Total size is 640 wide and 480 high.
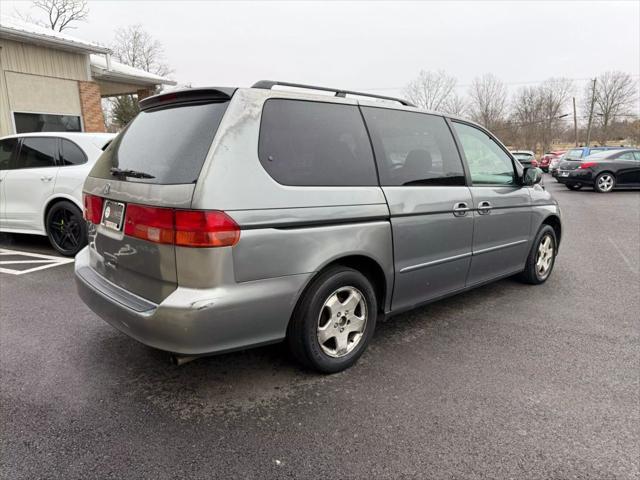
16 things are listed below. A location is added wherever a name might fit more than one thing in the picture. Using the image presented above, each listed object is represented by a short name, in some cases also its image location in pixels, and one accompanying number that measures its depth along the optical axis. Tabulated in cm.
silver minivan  226
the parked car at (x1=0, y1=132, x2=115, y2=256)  564
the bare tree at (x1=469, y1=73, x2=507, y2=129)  5347
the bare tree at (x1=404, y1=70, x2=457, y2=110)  5141
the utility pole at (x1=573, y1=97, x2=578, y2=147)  5311
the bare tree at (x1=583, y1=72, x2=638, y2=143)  5538
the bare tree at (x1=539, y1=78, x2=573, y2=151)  5347
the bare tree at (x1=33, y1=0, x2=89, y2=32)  3259
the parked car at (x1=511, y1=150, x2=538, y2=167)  2455
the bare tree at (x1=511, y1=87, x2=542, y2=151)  5347
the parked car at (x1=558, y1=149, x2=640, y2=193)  1510
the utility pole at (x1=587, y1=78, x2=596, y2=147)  5284
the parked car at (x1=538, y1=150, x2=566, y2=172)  2925
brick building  1056
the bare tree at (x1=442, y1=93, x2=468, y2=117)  5192
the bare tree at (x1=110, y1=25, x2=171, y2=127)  3853
